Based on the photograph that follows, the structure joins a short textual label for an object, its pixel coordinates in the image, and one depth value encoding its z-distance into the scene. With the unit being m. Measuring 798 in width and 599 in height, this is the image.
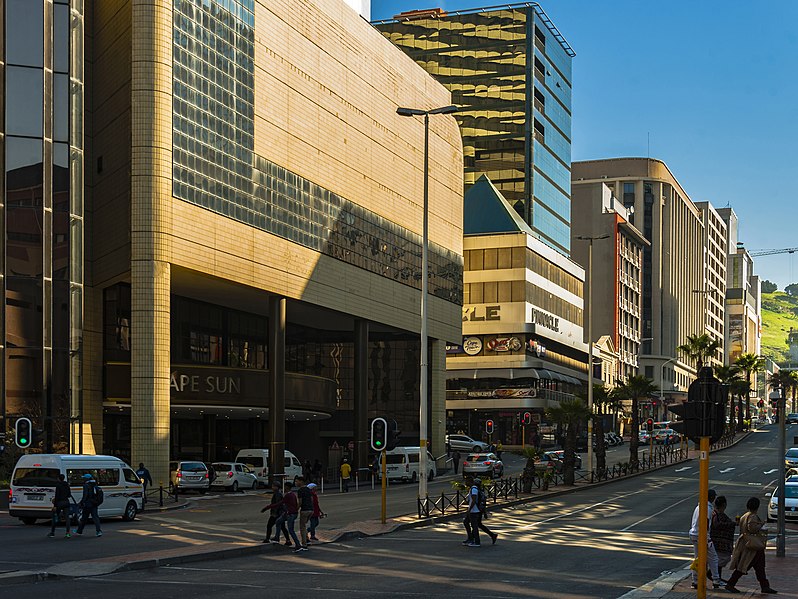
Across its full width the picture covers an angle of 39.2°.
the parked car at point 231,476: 55.34
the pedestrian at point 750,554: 20.09
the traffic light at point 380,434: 34.19
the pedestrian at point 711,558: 20.81
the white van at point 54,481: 34.59
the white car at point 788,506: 38.46
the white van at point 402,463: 63.69
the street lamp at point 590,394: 61.94
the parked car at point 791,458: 59.93
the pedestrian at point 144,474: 46.78
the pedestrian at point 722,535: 21.11
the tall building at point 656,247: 180.25
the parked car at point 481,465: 65.19
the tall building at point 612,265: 150.25
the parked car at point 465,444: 88.81
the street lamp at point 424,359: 39.03
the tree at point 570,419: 57.25
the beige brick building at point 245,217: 51.62
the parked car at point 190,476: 53.28
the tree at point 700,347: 109.88
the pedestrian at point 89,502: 30.66
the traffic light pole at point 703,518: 16.36
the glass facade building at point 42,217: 49.44
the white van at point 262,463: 59.19
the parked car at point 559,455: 73.18
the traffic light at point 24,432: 37.00
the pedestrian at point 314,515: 29.25
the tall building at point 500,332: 112.00
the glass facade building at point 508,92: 132.38
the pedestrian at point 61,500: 30.92
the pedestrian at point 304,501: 28.52
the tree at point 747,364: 143.60
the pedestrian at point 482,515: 29.56
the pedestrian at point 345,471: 58.75
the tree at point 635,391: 72.91
